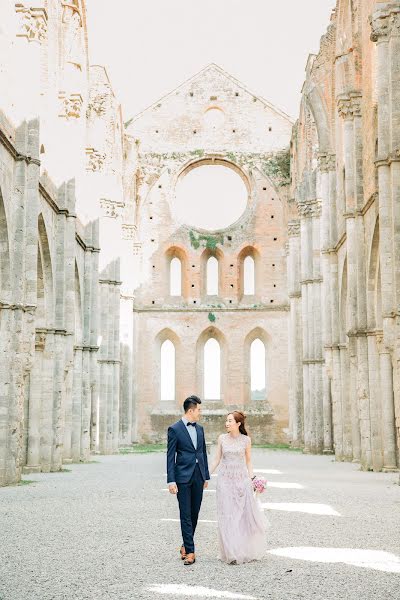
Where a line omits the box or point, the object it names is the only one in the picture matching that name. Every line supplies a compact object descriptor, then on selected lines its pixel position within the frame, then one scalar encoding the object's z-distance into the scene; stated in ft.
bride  20.20
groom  20.06
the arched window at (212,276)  110.22
